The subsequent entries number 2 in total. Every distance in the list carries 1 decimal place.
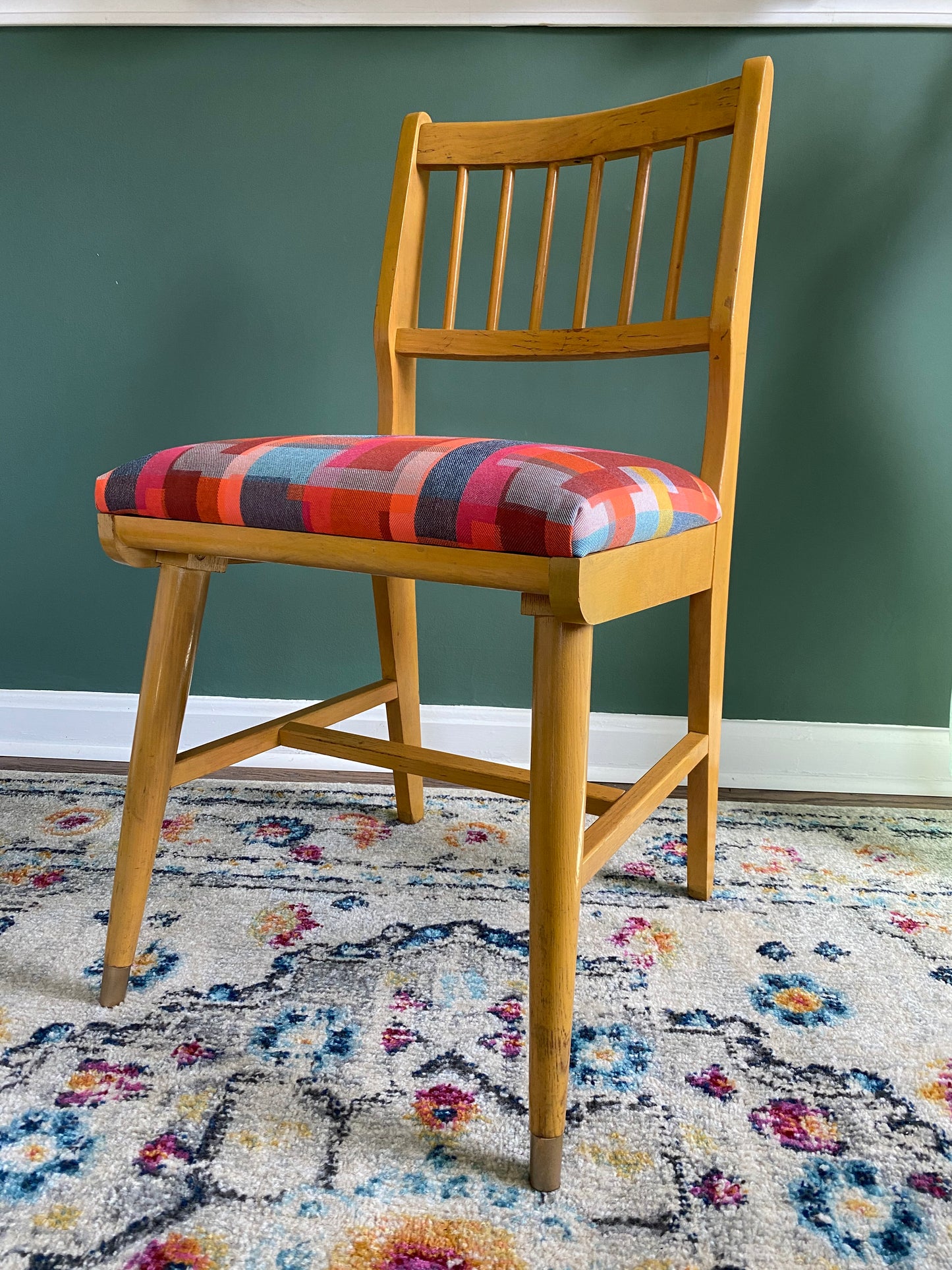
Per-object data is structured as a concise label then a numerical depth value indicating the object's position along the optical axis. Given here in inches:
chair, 23.8
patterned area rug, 22.6
